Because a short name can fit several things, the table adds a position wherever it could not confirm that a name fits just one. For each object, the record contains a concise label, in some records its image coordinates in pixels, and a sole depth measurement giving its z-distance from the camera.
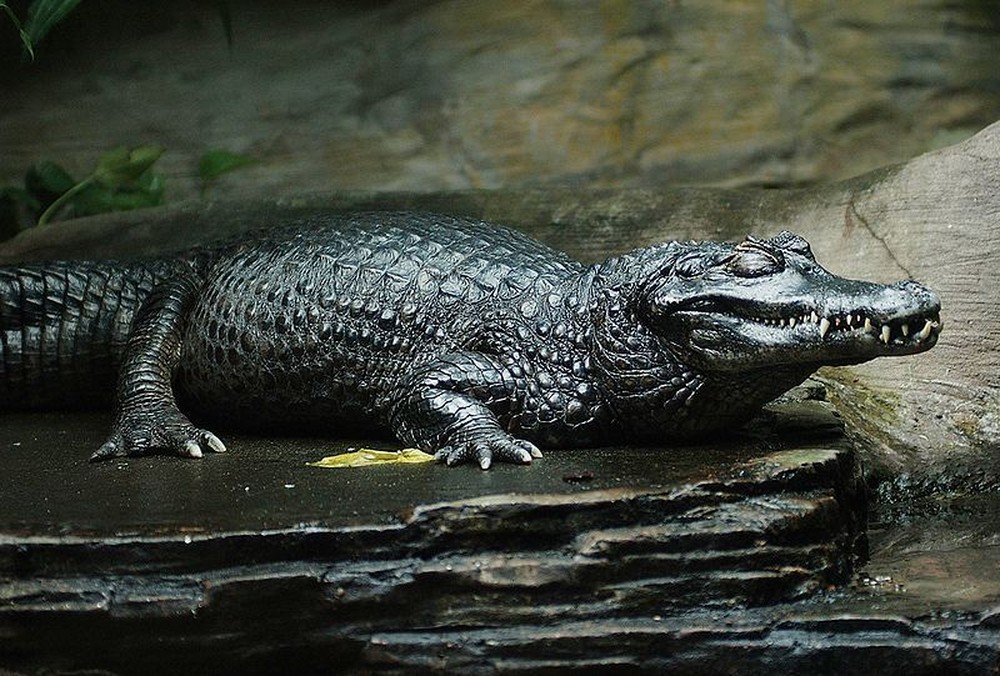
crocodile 8.05
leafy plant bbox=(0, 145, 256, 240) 15.34
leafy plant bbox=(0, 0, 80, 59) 9.87
